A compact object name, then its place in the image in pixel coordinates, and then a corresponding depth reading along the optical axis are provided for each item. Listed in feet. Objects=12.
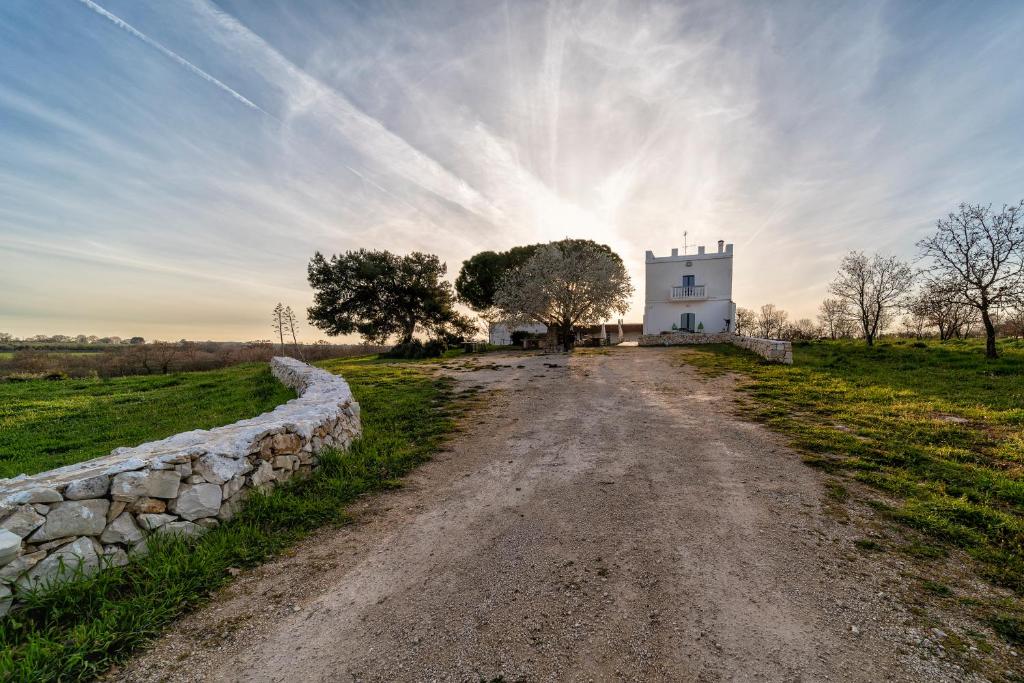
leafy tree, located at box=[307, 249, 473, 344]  89.86
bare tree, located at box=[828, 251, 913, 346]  69.31
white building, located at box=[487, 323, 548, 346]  121.61
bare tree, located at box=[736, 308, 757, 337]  137.08
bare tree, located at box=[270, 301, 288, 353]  72.22
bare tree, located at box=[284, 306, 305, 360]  72.99
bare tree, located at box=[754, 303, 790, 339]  136.67
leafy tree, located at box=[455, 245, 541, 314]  106.52
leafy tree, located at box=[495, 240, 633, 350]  70.59
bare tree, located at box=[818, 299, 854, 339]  99.59
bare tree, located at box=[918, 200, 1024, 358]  44.42
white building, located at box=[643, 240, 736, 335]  96.78
